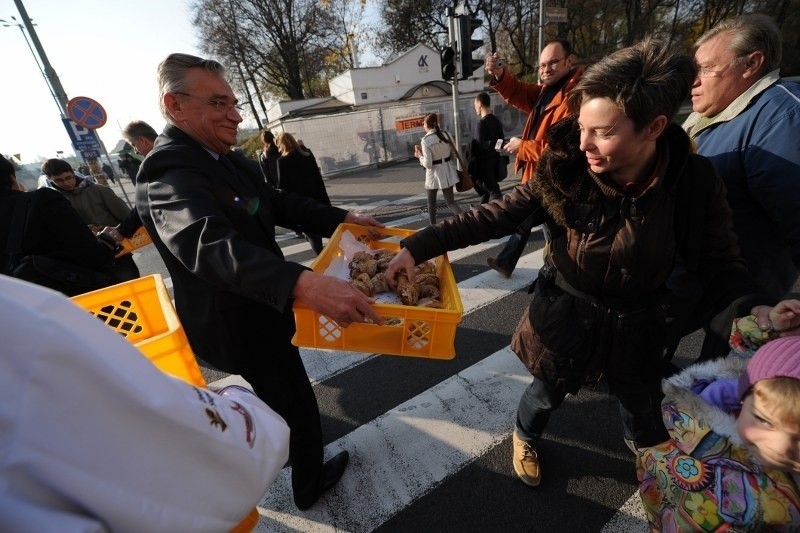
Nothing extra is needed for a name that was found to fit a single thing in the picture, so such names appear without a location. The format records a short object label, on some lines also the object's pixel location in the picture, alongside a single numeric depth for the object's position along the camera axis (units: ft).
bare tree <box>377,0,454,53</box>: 94.99
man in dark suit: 4.61
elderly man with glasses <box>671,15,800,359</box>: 5.54
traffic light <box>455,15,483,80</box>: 24.10
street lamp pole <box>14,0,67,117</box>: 31.55
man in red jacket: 10.96
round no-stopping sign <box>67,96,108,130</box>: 26.23
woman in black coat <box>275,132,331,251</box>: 19.10
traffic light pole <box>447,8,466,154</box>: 24.41
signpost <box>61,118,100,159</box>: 31.07
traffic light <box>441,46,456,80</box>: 25.07
